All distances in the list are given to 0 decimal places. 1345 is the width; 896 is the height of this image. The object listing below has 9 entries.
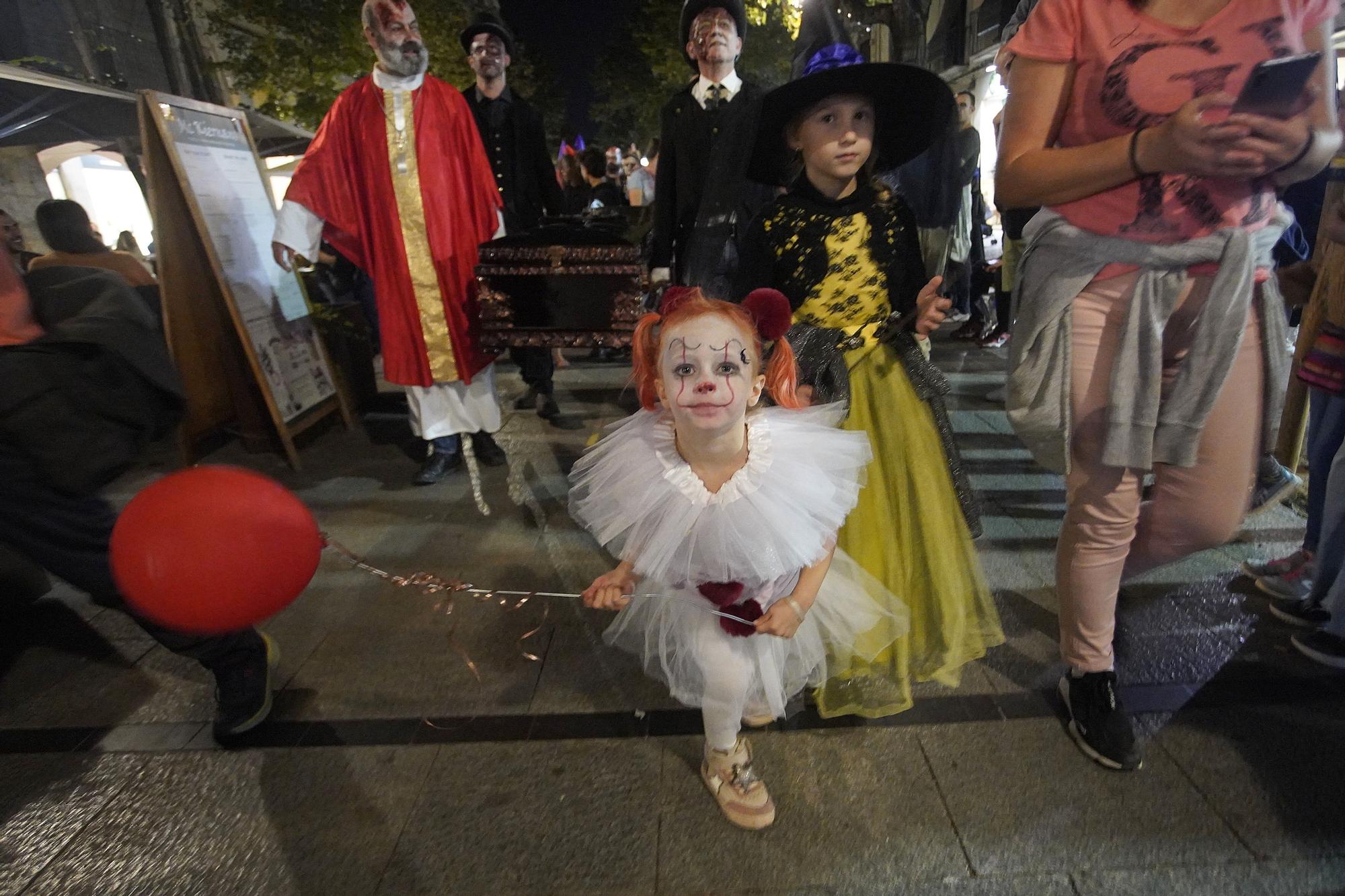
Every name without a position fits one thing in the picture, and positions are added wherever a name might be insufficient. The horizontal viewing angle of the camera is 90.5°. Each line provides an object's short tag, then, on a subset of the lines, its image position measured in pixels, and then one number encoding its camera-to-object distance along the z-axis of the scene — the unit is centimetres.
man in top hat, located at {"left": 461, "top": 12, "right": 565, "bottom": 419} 404
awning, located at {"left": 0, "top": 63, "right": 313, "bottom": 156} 593
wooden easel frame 345
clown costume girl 141
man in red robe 314
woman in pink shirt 130
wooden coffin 272
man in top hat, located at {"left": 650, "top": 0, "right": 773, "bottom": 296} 314
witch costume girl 179
